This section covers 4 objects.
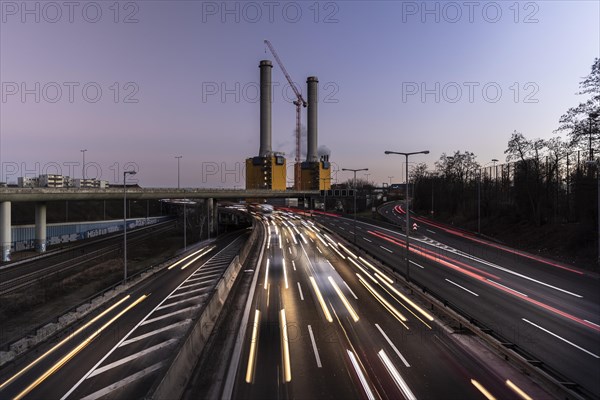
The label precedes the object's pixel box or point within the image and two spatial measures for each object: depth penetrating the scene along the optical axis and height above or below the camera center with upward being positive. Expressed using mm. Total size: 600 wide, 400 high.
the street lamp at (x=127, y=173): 30128 +2425
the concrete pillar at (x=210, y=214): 74188 -3677
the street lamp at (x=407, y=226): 26344 +654
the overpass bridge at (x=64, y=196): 48281 +518
